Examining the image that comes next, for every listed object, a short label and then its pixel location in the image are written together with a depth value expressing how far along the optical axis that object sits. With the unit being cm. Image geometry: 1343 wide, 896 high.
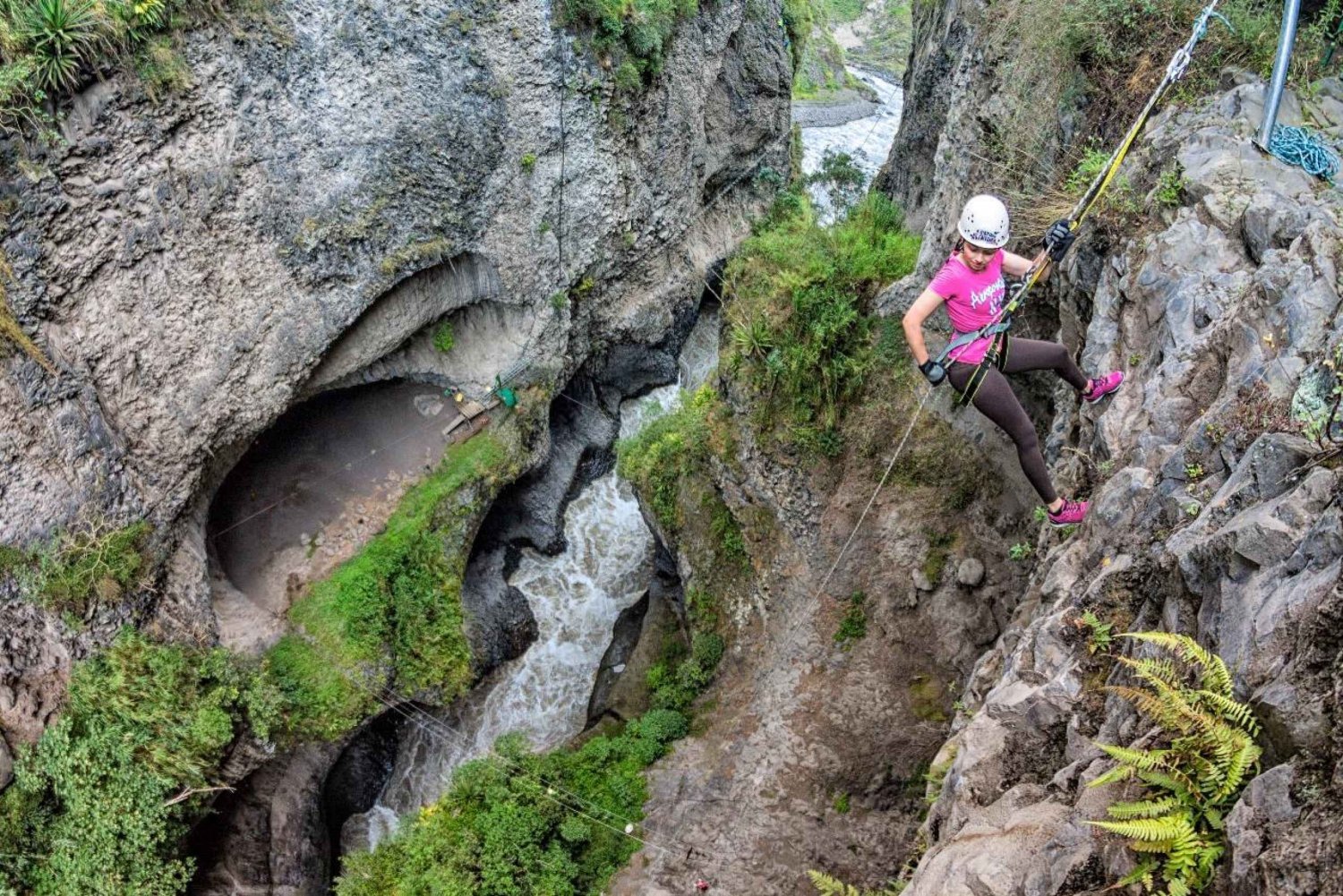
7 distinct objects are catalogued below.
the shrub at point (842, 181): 1820
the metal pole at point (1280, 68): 547
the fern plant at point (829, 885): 526
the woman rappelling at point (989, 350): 562
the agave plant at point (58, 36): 987
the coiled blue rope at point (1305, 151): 557
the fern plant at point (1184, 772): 293
